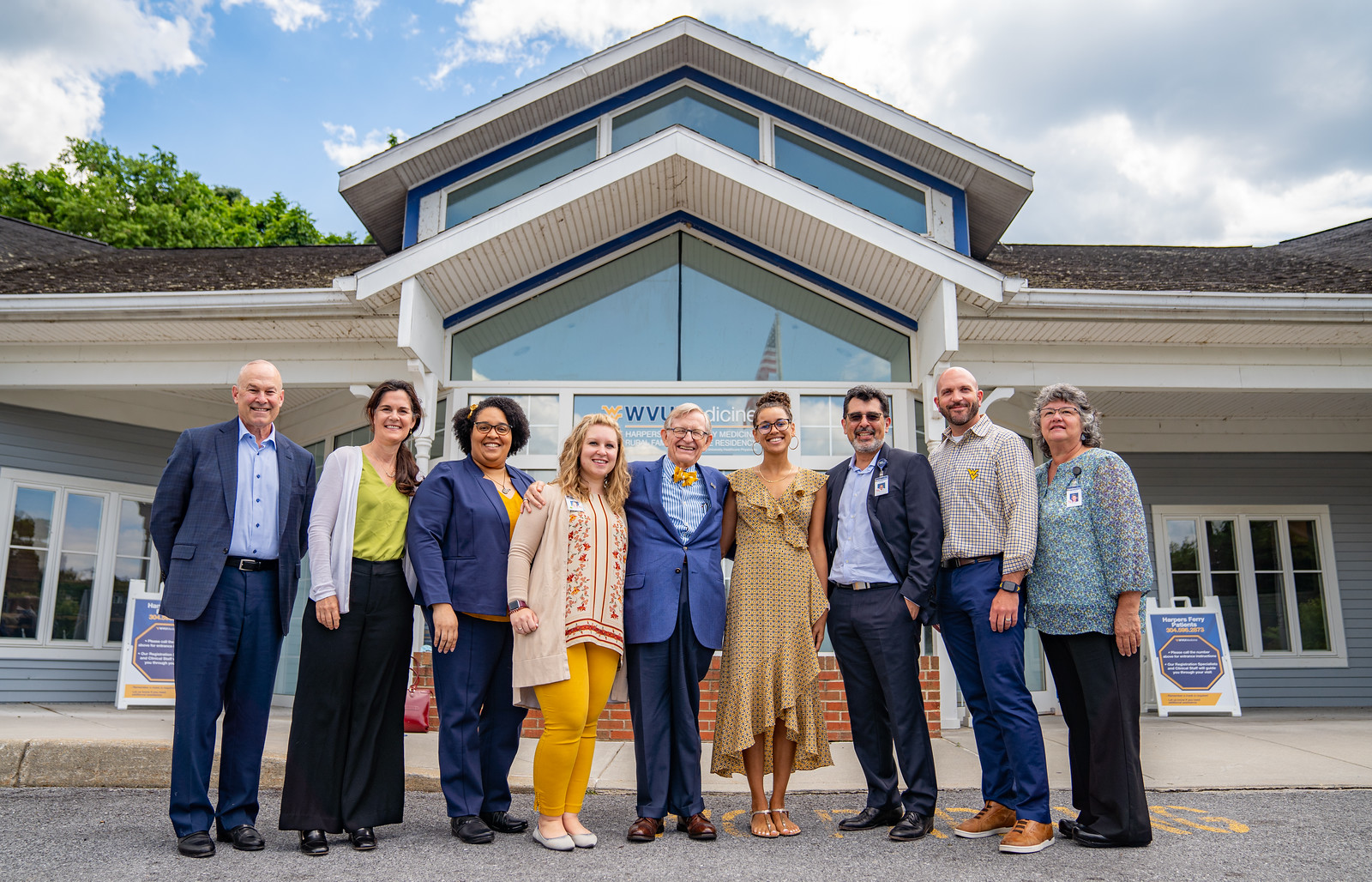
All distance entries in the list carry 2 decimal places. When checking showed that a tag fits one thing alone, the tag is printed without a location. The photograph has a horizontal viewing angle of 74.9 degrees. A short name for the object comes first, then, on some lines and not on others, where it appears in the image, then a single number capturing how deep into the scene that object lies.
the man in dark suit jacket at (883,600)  3.60
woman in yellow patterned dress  3.59
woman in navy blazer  3.48
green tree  26.91
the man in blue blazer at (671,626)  3.49
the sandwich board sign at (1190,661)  7.59
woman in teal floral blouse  3.38
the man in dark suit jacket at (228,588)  3.32
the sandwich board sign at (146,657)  7.45
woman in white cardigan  3.35
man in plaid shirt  3.45
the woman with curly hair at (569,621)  3.37
